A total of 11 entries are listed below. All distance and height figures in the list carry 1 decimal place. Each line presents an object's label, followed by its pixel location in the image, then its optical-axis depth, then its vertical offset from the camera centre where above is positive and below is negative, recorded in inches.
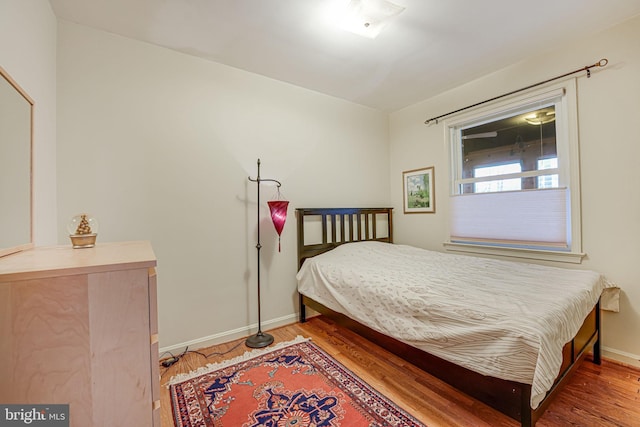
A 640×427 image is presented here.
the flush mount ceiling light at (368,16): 70.4 +53.8
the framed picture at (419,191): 133.0 +12.6
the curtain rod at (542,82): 84.8 +46.0
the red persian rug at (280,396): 60.7 -44.4
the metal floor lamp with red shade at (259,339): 95.7 -43.2
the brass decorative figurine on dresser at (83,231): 53.0 -2.0
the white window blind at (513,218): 93.8 -1.3
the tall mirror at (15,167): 43.2 +9.7
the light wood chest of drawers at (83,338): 29.2 -13.4
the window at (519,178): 92.6 +14.1
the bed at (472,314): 51.0 -23.2
